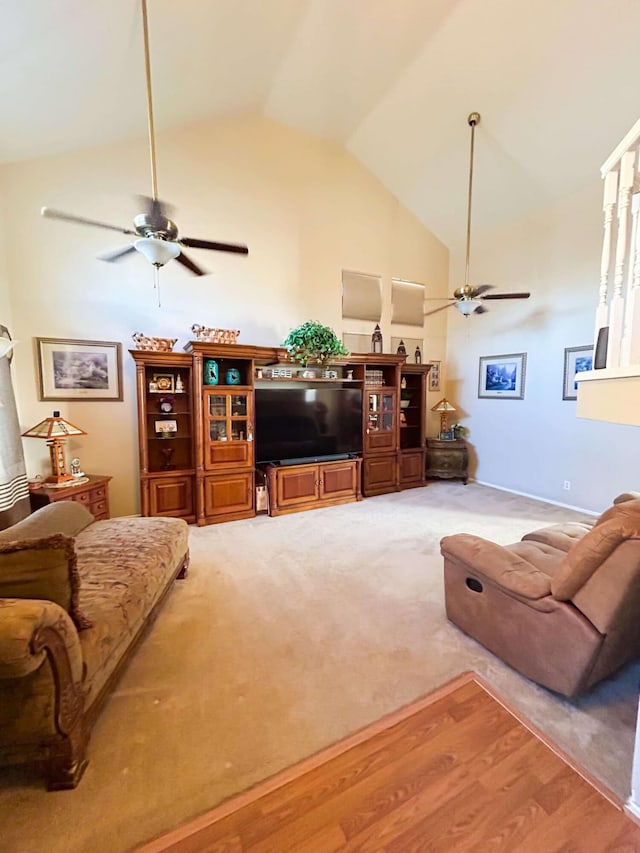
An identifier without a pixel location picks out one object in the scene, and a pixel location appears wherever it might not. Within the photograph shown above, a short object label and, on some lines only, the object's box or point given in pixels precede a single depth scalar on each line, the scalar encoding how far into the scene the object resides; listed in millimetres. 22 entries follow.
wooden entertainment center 4070
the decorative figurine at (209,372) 4215
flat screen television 4609
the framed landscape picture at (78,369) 3871
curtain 3061
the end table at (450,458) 5895
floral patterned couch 1220
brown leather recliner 1553
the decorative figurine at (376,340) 5699
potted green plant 4352
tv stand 4516
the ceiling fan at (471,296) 4078
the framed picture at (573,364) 4520
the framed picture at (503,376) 5301
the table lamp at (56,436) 3451
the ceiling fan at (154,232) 2404
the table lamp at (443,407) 5938
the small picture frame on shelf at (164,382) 4156
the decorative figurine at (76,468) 3785
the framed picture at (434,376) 6359
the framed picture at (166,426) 4234
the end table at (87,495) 3369
